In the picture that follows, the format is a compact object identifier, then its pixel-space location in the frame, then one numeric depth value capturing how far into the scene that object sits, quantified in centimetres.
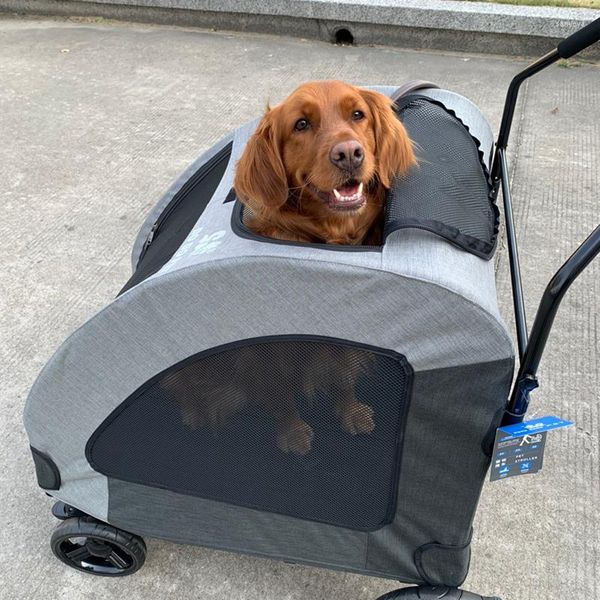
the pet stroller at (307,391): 124
